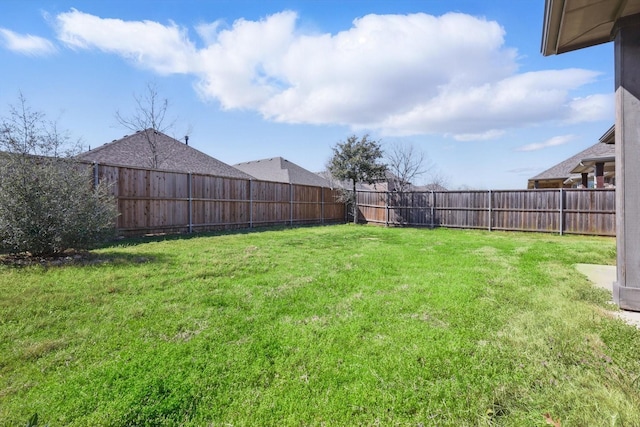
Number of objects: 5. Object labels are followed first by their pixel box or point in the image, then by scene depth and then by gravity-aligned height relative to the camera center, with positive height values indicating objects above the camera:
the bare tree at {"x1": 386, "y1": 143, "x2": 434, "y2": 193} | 18.38 +2.79
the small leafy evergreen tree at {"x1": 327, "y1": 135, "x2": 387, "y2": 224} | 14.62 +2.38
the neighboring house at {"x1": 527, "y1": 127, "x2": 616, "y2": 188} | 9.56 +1.58
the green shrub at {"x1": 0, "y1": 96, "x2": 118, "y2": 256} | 4.77 +0.21
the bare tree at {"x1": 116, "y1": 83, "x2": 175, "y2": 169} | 14.66 +4.74
